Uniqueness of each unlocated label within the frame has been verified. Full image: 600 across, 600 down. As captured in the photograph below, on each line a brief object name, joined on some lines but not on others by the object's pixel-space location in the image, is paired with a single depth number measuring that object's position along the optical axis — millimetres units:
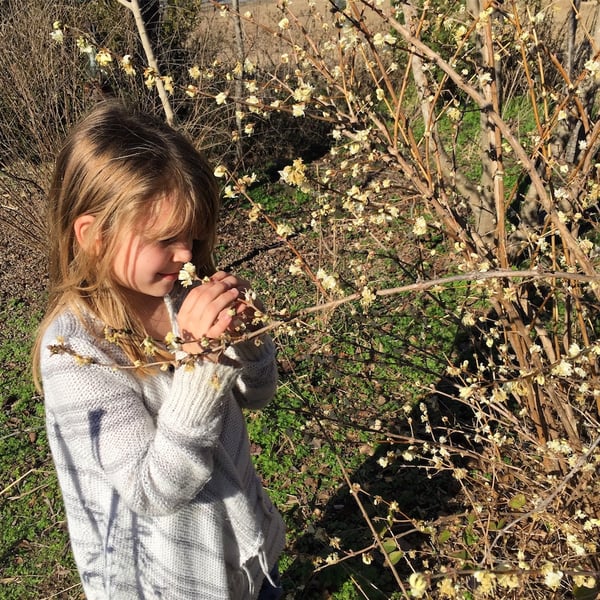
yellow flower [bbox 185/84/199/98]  1716
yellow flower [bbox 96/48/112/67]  1682
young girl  1390
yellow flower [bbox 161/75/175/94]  1751
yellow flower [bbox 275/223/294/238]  1553
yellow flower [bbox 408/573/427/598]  990
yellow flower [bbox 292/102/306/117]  1682
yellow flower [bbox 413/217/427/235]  1430
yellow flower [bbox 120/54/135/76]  1704
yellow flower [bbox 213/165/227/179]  1589
